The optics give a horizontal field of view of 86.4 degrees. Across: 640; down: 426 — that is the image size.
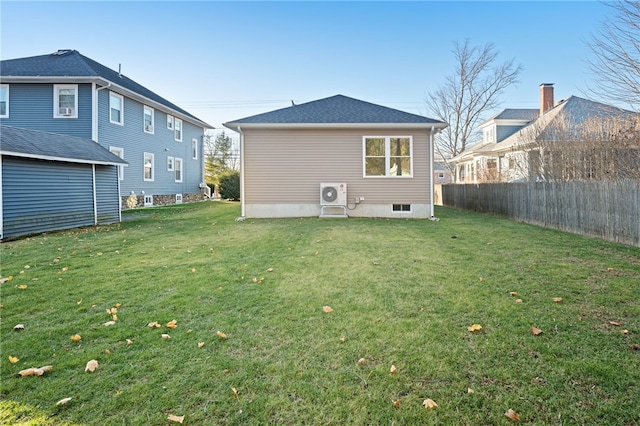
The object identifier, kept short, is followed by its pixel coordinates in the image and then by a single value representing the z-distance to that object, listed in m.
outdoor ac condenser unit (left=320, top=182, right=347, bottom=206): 11.72
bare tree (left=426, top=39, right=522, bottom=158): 26.70
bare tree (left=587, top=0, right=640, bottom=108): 6.30
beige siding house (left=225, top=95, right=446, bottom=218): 11.91
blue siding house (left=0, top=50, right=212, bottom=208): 14.68
